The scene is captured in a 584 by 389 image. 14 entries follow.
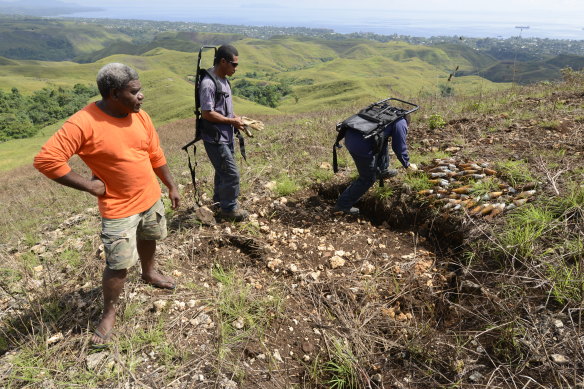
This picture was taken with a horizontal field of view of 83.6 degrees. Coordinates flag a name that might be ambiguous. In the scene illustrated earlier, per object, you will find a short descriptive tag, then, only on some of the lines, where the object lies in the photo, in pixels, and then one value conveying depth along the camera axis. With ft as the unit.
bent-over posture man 13.73
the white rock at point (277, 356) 8.86
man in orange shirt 7.42
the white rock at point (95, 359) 8.32
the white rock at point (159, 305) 10.13
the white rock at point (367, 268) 12.02
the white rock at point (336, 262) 12.35
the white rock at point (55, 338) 9.07
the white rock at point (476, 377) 7.56
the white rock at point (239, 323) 9.69
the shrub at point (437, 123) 25.20
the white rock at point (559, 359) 7.28
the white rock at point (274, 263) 12.50
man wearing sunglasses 13.03
